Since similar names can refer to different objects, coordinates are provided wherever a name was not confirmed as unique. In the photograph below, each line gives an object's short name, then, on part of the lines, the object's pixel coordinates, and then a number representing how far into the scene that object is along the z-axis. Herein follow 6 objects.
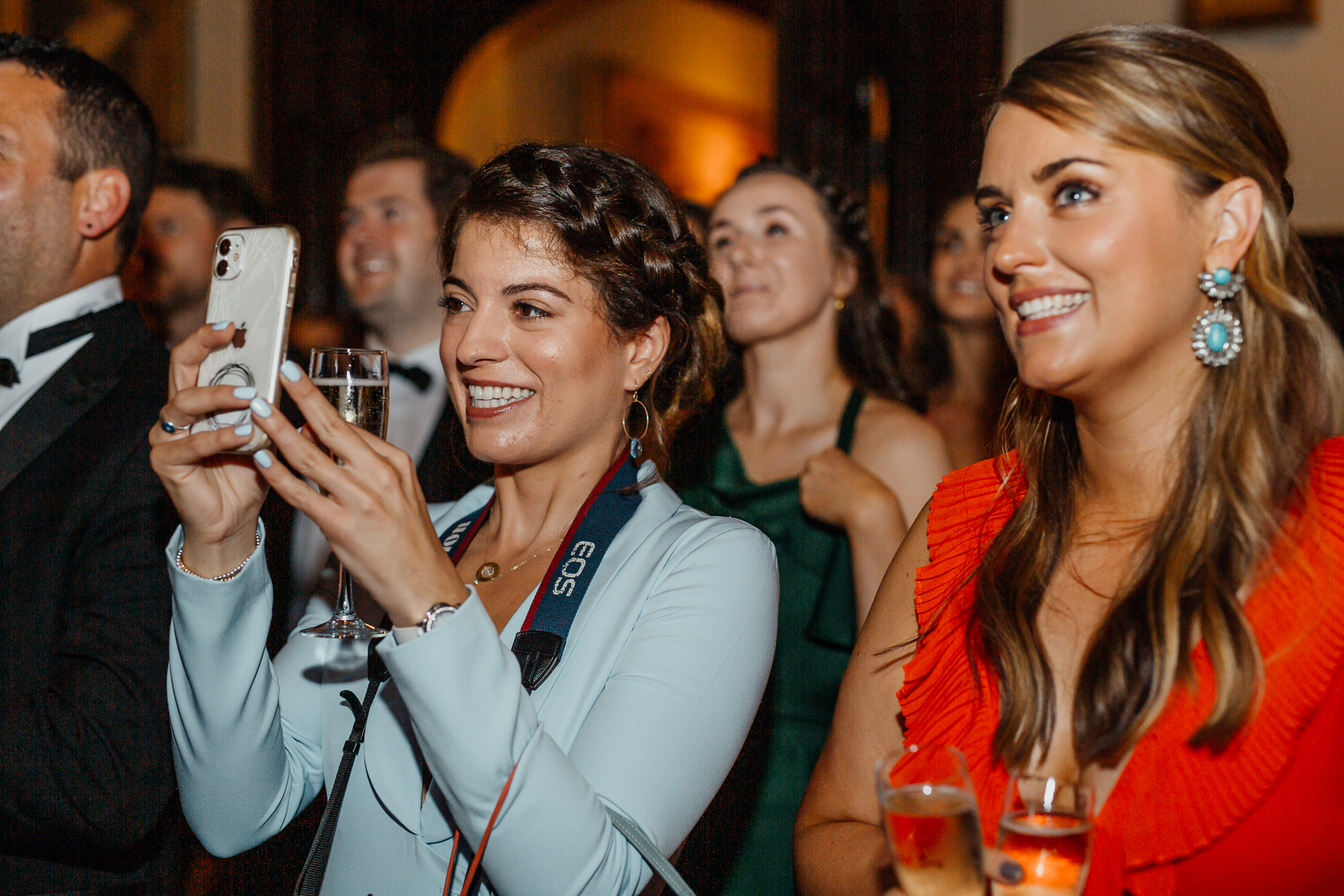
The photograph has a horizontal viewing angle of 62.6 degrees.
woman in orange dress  1.22
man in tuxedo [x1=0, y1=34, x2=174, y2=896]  1.65
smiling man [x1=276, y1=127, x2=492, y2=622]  3.13
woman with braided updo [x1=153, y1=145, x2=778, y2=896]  1.23
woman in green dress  2.21
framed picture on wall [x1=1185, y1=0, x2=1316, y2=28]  3.94
